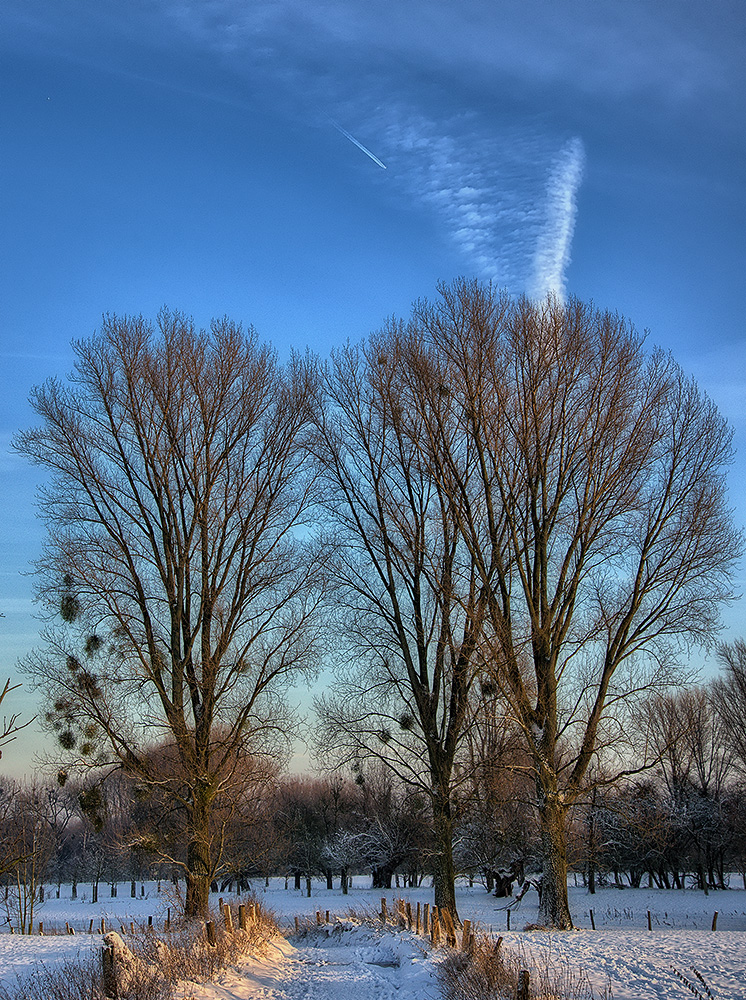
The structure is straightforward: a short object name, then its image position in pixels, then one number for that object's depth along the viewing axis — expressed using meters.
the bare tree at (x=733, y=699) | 39.19
